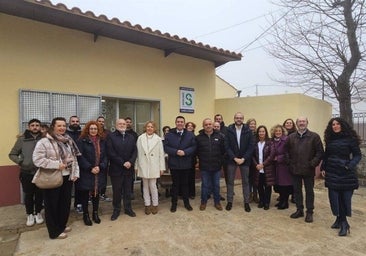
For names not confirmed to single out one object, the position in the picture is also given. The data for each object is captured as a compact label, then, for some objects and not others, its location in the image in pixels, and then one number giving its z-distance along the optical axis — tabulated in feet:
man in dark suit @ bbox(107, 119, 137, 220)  17.57
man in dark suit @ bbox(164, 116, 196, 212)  19.24
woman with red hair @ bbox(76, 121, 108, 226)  16.52
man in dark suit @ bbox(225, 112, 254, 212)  19.48
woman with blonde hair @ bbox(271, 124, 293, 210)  19.38
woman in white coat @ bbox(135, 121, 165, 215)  18.39
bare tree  27.73
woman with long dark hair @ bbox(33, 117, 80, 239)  14.21
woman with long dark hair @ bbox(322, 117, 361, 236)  15.48
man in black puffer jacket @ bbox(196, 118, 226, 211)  19.43
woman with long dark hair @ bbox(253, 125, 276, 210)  19.74
